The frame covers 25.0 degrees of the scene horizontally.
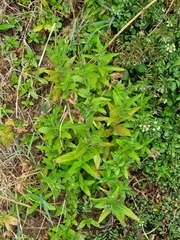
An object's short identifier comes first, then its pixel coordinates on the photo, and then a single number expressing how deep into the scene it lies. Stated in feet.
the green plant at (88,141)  8.38
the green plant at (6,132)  9.26
